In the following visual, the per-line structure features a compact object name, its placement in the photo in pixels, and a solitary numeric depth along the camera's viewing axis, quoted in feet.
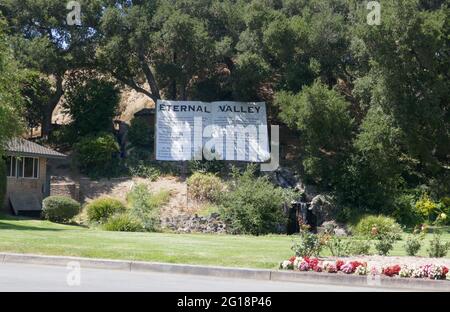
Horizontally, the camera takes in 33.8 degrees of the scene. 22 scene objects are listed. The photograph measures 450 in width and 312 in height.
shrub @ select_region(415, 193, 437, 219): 119.24
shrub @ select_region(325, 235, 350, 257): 55.67
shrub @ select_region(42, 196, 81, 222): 112.16
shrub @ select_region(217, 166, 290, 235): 98.65
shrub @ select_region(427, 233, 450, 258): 56.49
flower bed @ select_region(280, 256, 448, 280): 45.39
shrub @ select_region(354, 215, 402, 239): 100.21
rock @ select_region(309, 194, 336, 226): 119.65
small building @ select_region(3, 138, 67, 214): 123.44
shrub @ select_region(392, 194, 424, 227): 118.01
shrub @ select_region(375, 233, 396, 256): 56.44
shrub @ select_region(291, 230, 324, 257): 53.16
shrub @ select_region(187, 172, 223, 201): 125.39
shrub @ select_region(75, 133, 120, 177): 139.23
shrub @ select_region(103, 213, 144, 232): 93.67
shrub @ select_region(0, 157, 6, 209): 117.66
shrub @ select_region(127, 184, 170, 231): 99.66
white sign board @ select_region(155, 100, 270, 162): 134.00
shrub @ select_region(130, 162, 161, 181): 137.08
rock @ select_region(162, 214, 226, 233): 103.45
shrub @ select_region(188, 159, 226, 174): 132.57
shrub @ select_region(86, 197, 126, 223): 107.14
